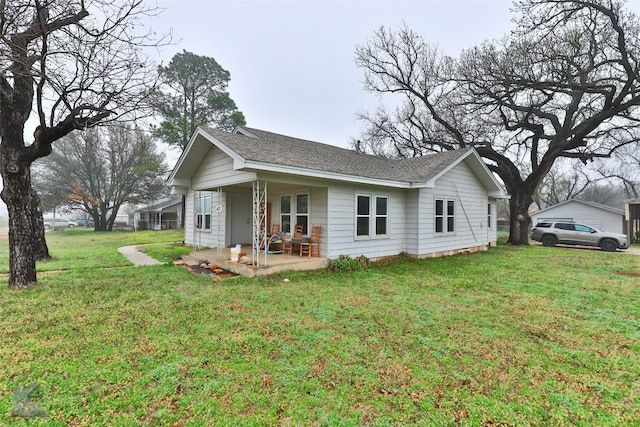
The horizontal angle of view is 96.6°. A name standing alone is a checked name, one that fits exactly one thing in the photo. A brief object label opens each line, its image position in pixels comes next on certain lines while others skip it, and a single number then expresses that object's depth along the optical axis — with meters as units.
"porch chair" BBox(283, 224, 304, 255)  8.83
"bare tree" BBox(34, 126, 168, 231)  27.42
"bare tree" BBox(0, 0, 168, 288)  5.19
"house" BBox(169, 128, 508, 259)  7.76
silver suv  14.15
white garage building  20.19
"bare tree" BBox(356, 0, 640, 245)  11.50
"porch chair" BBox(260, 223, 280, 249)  9.99
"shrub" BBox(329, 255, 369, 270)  8.20
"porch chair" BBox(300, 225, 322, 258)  8.46
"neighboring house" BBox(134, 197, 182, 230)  34.03
